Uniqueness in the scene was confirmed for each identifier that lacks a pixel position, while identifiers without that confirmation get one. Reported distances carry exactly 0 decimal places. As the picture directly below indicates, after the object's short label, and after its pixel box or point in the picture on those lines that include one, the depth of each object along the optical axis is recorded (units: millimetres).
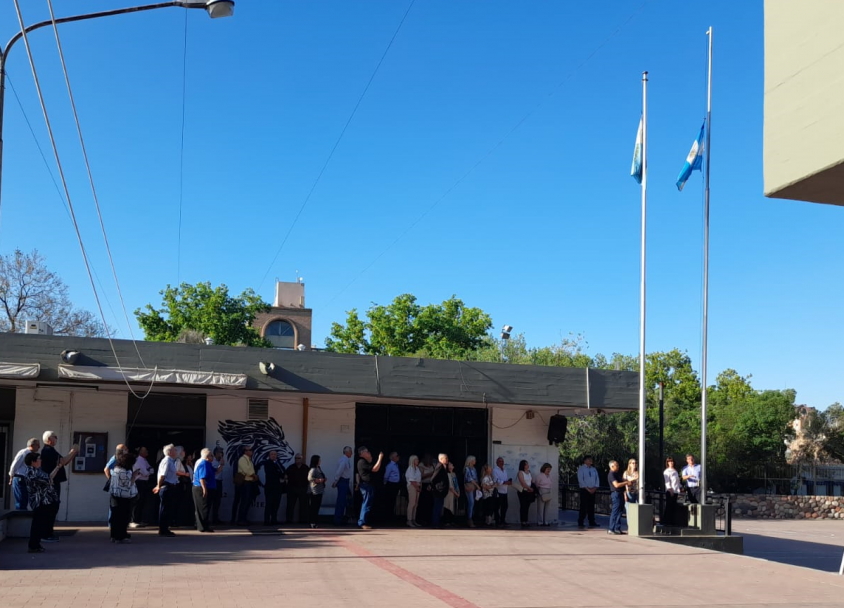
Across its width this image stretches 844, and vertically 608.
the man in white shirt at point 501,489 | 20750
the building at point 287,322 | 86188
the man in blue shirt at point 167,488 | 16250
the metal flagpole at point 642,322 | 18609
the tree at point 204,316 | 61688
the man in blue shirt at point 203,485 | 16891
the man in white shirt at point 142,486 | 17156
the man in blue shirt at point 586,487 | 21047
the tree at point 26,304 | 44062
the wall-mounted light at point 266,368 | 18766
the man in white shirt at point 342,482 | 19016
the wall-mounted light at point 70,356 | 17344
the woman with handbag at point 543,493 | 21266
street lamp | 12148
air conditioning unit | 19531
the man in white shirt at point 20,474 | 14000
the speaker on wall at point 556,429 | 22047
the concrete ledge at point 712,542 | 18578
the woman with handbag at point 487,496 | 20641
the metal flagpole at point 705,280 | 18844
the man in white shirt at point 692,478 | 20336
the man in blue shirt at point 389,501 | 20922
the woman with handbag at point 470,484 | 20547
